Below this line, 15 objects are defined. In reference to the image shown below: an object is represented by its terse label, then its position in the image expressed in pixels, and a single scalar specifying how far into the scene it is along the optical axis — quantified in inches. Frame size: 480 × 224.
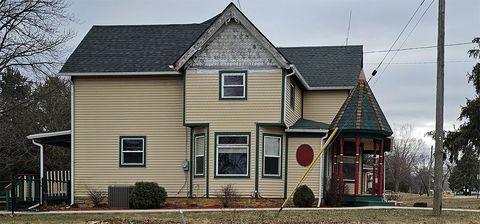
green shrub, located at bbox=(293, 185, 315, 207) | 990.4
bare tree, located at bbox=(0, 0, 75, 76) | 1088.2
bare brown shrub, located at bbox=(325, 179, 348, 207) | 1022.4
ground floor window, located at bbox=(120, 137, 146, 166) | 1075.3
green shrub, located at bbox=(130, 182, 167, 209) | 977.5
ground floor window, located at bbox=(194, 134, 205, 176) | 1032.8
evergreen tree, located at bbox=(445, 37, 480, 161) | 1370.6
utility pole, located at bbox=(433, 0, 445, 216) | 799.7
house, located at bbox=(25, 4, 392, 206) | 1009.5
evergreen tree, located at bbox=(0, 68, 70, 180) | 1672.0
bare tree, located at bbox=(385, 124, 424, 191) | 3223.4
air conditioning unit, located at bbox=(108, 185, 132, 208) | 1007.6
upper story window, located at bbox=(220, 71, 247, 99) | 1013.8
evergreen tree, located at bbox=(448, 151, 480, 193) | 3294.8
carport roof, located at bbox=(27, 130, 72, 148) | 1094.3
